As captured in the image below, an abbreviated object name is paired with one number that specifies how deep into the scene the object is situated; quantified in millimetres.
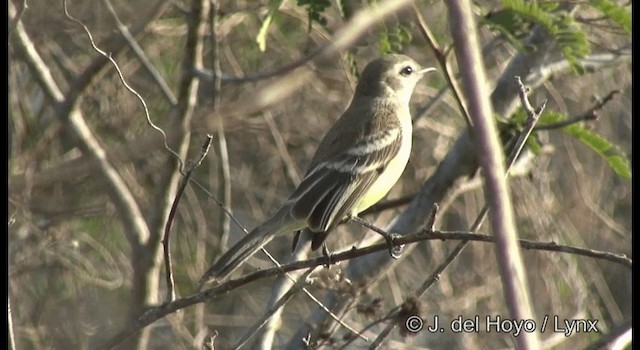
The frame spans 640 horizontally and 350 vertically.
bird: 9141
